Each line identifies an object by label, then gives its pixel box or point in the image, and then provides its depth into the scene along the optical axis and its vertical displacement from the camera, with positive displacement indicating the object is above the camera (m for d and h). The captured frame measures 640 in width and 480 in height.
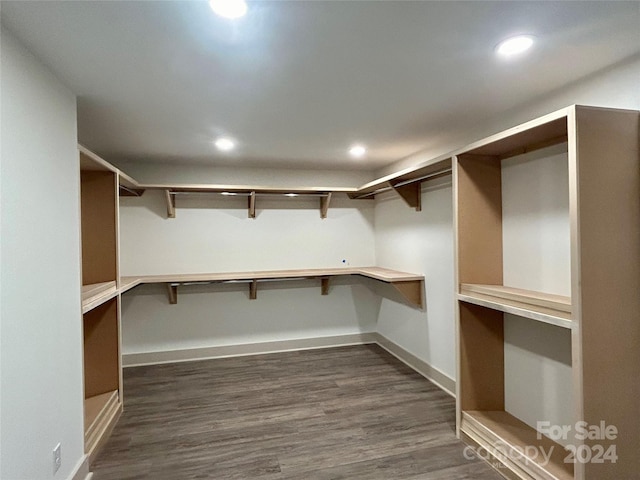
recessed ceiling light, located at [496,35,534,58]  1.52 +0.85
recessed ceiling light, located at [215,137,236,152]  3.02 +0.87
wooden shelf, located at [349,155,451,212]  2.75 +0.56
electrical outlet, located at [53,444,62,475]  1.71 -1.04
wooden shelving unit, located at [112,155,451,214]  3.19 +0.56
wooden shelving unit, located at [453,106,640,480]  1.57 -0.23
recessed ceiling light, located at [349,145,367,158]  3.35 +0.87
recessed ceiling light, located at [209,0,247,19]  1.23 +0.84
